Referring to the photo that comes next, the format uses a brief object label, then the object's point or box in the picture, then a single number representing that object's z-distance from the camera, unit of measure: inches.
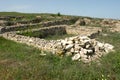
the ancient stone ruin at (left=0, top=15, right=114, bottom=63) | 179.6
